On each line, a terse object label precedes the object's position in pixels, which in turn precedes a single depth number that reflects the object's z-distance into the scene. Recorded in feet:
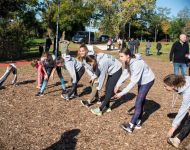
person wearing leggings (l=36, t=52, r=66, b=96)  18.14
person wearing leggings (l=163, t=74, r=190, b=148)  10.89
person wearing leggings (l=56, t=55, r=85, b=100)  16.56
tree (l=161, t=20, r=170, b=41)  144.85
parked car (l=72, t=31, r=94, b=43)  82.35
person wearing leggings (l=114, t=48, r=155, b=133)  12.23
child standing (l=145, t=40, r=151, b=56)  59.86
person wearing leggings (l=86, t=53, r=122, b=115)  14.16
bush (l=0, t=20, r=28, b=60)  39.35
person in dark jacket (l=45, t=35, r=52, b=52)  44.07
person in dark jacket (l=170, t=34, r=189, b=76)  19.71
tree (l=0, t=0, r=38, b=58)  39.54
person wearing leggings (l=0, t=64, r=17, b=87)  20.61
